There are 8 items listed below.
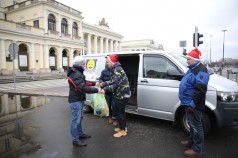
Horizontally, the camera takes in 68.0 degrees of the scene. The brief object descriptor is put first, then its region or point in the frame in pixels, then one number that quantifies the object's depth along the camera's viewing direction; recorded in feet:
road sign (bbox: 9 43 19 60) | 41.04
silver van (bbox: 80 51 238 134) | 12.89
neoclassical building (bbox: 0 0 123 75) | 89.77
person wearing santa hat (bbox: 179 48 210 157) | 10.63
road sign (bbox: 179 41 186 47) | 31.95
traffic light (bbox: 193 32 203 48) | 27.96
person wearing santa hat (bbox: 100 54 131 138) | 14.20
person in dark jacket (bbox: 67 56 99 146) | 12.96
